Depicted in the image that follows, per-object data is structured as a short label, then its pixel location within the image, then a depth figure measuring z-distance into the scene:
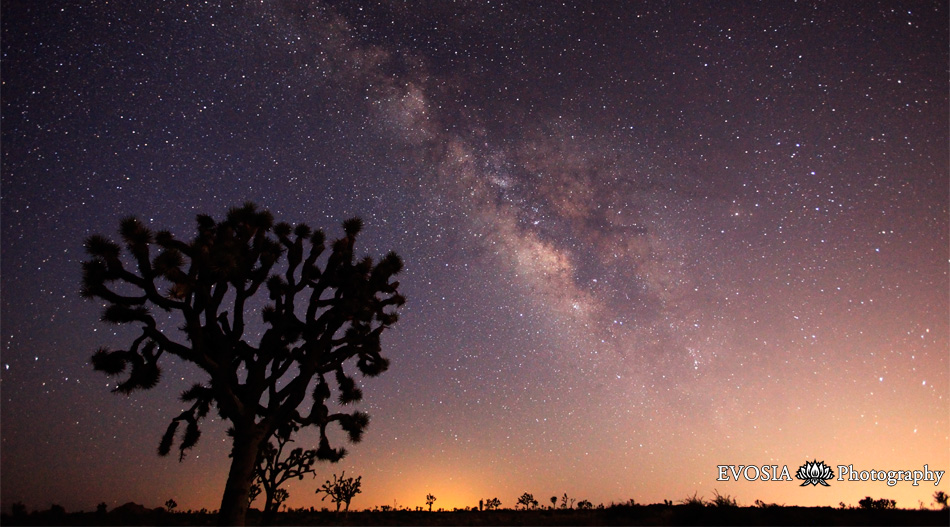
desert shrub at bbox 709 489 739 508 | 10.41
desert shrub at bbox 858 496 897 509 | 12.68
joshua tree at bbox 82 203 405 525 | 9.61
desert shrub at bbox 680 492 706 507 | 10.11
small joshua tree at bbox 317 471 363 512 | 20.73
